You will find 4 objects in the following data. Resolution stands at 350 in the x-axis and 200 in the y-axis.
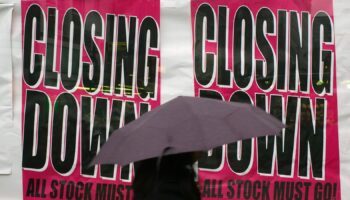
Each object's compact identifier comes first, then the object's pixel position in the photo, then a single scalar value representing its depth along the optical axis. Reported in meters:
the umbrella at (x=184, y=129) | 2.70
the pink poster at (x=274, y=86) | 5.01
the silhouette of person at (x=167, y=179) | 2.68
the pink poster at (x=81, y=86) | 5.04
